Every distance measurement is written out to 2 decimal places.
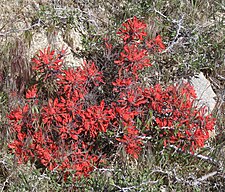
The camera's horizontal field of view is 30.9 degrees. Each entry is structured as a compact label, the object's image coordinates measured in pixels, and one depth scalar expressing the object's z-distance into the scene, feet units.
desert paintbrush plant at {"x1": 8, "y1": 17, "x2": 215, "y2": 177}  10.28
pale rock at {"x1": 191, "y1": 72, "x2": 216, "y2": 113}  13.29
